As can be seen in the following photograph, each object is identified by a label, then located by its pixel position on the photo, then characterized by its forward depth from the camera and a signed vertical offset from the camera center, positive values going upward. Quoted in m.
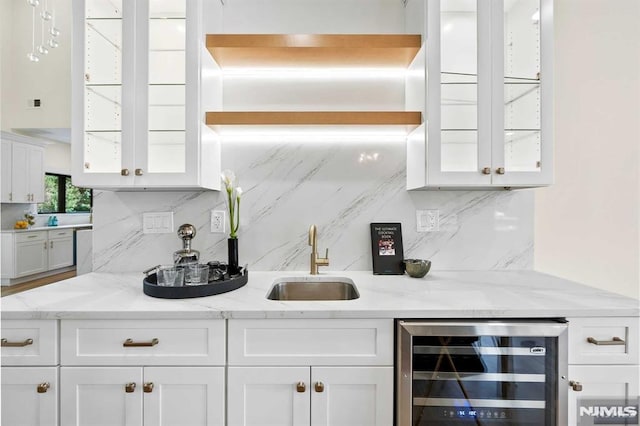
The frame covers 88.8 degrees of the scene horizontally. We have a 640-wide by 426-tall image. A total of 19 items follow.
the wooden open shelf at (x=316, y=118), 1.69 +0.48
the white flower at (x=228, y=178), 1.78 +0.18
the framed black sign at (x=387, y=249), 1.90 -0.23
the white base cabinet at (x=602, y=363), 1.28 -0.60
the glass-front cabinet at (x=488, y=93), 1.63 +0.60
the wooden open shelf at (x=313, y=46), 1.67 +0.85
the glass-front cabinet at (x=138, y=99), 1.62 +0.55
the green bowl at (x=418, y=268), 1.78 -0.31
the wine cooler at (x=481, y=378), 1.28 -0.66
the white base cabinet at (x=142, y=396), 1.27 -0.73
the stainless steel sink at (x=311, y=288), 1.85 -0.44
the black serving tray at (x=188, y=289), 1.40 -0.35
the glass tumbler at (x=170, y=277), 1.51 -0.31
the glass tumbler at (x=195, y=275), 1.55 -0.31
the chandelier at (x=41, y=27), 5.69 +3.25
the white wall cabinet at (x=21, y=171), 5.50 +0.69
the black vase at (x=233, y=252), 1.77 -0.23
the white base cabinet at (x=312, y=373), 1.28 -0.64
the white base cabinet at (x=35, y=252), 5.27 -0.75
